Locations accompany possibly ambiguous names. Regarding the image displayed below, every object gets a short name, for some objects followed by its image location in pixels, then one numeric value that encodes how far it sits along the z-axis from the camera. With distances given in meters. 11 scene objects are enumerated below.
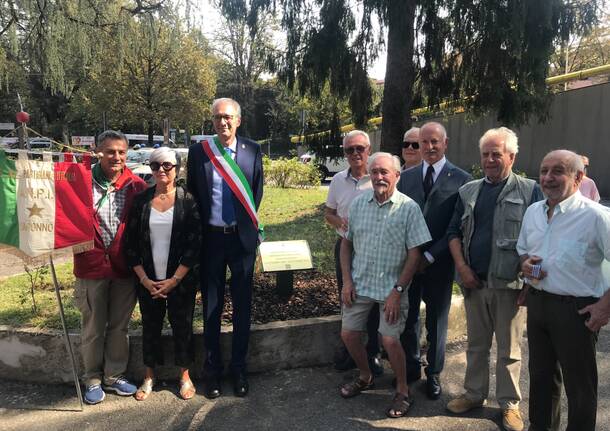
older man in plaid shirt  3.21
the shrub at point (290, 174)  15.77
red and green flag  3.30
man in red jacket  3.45
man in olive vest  3.08
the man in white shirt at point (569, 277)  2.58
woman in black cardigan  3.42
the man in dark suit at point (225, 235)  3.53
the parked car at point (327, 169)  19.23
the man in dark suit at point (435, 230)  3.46
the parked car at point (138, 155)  24.71
